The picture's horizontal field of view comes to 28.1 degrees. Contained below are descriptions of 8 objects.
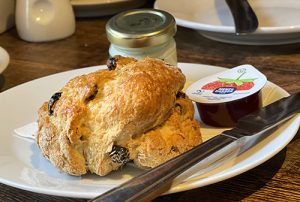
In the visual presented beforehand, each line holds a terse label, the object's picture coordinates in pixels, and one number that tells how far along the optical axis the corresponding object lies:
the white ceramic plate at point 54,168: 0.29
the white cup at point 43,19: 0.56
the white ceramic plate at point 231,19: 0.48
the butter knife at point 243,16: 0.48
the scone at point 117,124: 0.29
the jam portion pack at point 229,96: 0.35
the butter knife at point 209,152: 0.26
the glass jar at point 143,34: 0.39
